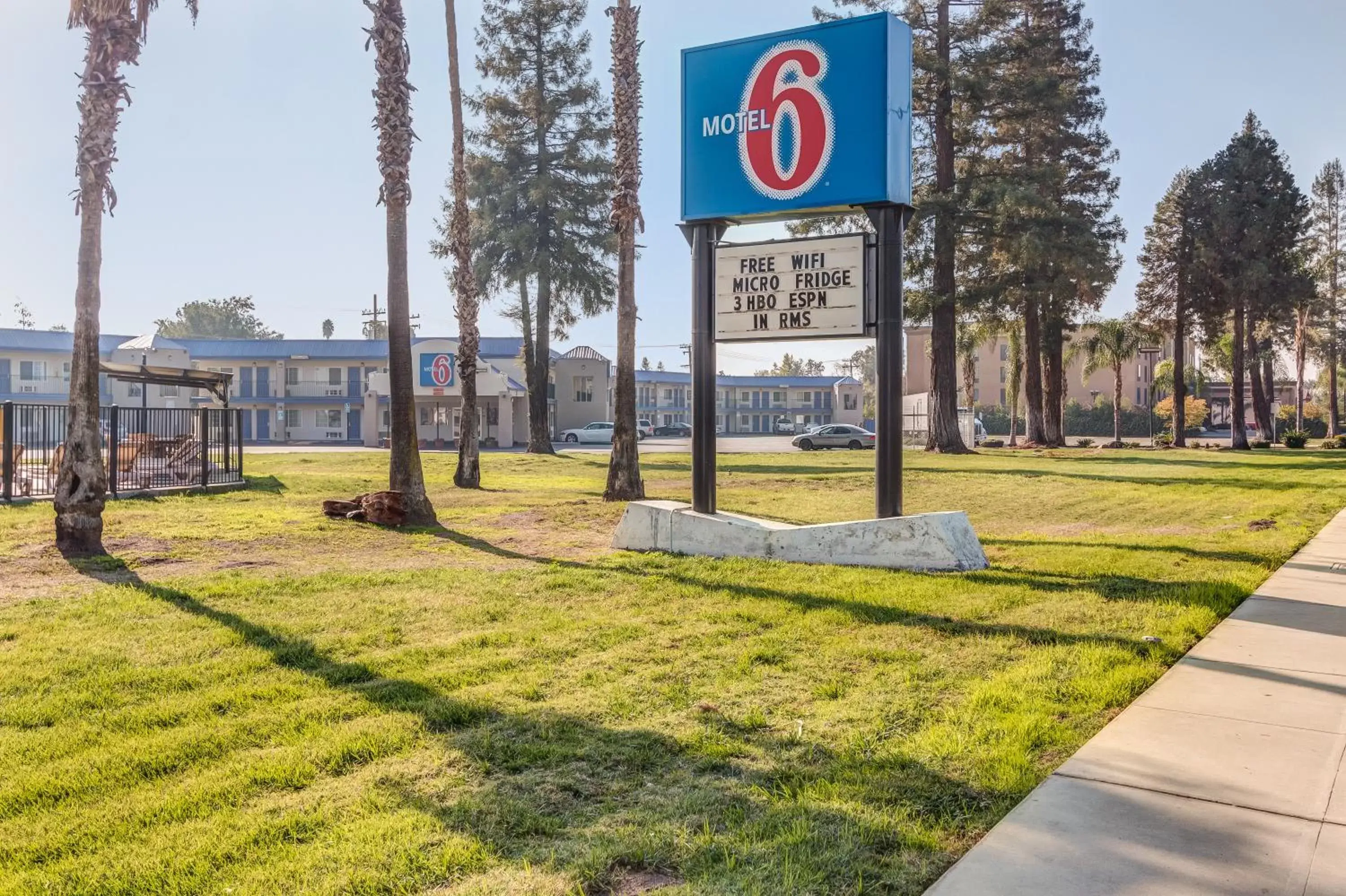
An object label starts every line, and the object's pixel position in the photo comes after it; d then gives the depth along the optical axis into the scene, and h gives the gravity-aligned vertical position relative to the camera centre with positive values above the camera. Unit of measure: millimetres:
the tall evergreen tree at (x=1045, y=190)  35125 +8933
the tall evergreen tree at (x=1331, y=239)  68562 +12434
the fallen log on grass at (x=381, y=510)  14383 -1186
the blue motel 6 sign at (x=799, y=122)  10555 +3279
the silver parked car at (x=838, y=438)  53219 -744
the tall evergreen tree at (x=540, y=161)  42375 +11140
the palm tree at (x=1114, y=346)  57219 +4347
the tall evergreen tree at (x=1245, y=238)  45250 +8332
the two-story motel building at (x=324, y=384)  57500 +2805
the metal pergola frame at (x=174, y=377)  21234 +1128
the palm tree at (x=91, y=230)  11391 +2347
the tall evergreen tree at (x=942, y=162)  36031 +9850
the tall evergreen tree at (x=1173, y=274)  48469 +7211
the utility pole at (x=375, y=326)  89812 +9100
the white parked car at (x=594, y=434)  63062 -519
